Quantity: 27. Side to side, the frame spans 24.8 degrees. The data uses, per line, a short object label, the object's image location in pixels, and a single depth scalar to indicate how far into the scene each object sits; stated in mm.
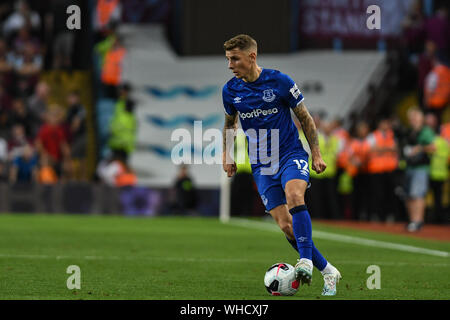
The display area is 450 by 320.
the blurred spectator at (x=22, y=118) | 25203
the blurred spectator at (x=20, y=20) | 28203
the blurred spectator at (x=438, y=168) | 19142
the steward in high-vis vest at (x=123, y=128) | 25938
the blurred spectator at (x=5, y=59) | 27219
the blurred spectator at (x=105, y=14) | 29467
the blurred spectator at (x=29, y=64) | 27219
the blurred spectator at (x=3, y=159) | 23031
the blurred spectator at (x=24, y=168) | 22969
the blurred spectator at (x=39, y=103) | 25891
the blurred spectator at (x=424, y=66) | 23531
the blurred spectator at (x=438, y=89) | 22719
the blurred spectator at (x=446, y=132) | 19592
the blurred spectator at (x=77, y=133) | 25062
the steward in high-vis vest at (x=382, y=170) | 20531
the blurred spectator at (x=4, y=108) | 25569
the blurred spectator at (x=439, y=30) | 24641
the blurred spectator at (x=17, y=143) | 23319
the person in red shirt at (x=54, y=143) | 24019
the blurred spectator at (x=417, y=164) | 17875
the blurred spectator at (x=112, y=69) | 28250
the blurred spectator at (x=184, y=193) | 22172
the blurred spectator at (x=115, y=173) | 23797
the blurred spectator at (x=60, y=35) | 28188
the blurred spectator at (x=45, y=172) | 23422
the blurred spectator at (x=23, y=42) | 27766
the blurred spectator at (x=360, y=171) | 21297
